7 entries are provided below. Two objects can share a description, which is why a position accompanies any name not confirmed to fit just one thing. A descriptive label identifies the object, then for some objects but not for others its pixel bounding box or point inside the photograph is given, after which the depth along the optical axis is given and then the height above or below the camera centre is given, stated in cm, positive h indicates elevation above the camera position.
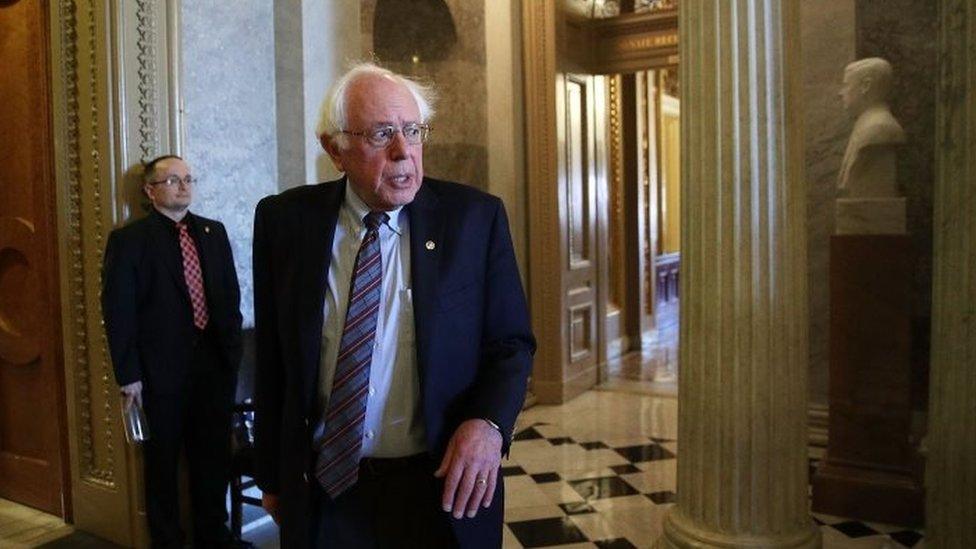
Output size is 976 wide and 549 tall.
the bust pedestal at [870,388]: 373 -84
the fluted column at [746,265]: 251 -15
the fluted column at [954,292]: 240 -24
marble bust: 387 +40
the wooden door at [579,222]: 616 +1
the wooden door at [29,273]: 375 -17
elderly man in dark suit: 152 -21
